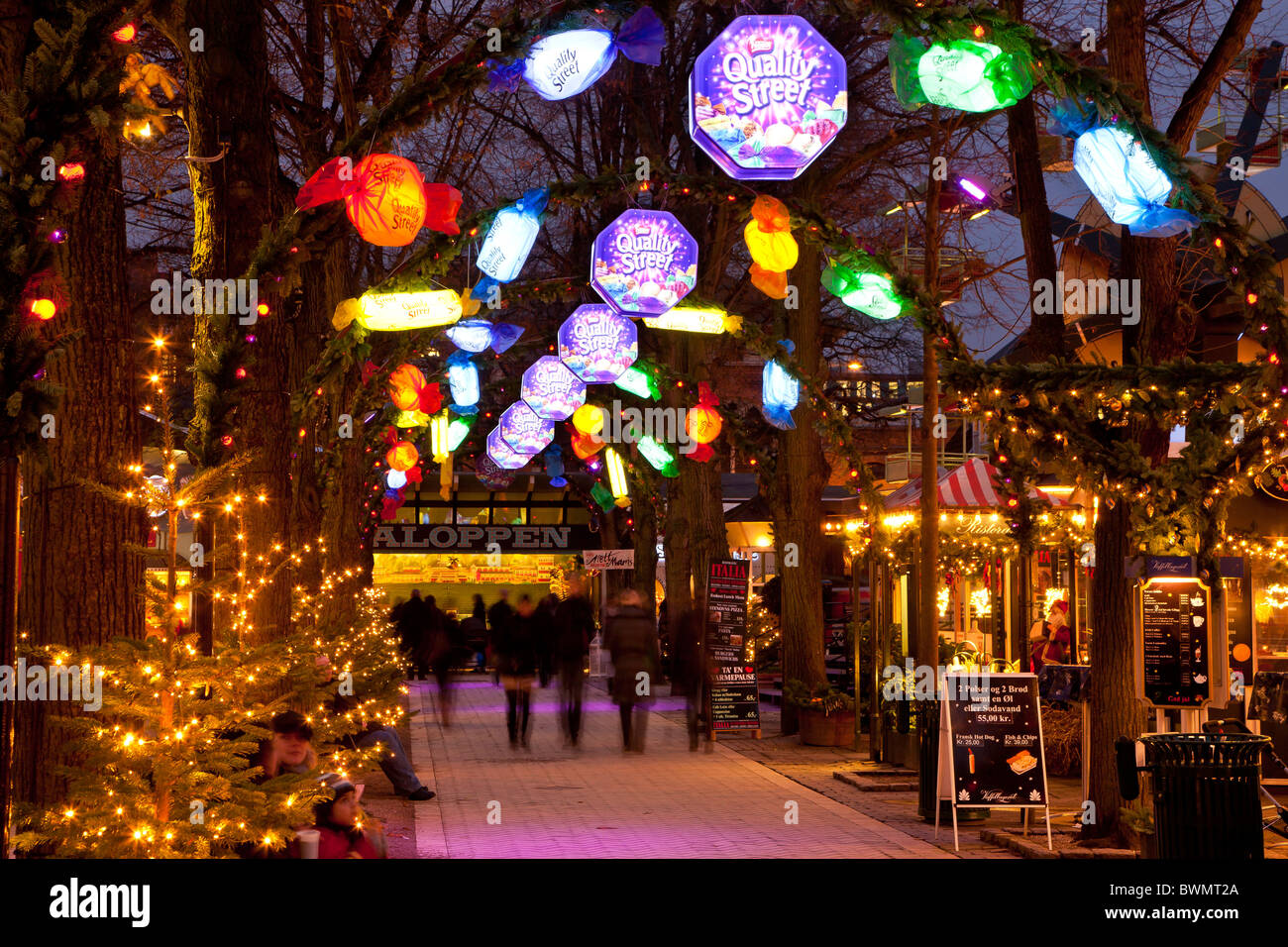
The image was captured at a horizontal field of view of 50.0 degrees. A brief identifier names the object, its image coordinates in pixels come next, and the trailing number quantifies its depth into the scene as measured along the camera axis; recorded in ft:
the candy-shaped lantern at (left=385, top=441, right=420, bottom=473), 71.26
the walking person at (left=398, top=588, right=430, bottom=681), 86.74
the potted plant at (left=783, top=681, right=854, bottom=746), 64.49
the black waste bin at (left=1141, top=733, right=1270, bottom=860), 28.43
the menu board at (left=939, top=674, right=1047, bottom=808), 38.40
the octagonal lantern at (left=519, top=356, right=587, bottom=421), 59.67
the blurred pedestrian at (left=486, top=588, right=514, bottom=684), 64.18
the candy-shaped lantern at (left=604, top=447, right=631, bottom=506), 87.61
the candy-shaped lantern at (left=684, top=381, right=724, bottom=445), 64.85
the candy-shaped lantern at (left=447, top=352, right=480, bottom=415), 63.87
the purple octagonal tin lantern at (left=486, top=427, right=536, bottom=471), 67.36
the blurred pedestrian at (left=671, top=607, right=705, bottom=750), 64.28
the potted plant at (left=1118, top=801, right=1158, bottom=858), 36.50
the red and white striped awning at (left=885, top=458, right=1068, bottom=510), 58.80
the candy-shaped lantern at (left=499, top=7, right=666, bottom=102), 30.53
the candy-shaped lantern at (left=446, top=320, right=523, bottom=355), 55.88
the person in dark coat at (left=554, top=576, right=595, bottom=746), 63.67
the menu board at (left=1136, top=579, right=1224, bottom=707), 38.99
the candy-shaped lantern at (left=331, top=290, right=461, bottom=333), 44.80
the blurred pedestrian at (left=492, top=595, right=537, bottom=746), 62.95
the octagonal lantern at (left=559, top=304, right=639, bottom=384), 53.88
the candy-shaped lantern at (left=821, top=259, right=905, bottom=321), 43.91
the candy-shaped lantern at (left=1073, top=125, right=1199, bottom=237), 28.99
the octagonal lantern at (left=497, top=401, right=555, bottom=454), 65.36
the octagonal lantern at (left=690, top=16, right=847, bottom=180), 32.22
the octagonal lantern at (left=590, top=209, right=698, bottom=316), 44.96
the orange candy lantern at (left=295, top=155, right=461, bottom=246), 31.12
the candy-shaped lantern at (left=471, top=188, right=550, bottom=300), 43.71
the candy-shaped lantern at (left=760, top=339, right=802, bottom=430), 58.70
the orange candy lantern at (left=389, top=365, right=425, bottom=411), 56.44
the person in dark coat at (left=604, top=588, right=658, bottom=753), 61.31
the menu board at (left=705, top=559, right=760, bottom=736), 67.56
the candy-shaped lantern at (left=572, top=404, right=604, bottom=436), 66.39
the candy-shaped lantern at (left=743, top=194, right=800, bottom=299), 42.60
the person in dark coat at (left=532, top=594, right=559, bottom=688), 71.20
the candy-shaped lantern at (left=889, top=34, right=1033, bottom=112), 28.60
